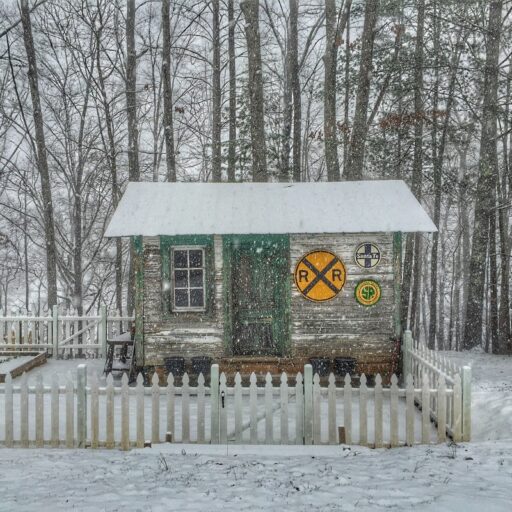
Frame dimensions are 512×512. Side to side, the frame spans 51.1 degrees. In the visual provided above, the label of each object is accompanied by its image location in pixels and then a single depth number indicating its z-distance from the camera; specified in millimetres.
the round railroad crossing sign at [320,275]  10719
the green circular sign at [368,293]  10719
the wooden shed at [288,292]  10688
